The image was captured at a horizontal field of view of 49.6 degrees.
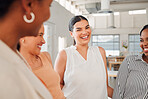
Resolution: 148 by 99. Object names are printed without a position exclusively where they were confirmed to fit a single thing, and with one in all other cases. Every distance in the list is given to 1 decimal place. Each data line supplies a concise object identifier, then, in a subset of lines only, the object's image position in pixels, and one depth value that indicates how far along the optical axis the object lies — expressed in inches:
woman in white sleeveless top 58.1
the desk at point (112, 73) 139.3
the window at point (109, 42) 476.7
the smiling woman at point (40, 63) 41.3
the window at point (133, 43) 462.0
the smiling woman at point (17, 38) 14.5
